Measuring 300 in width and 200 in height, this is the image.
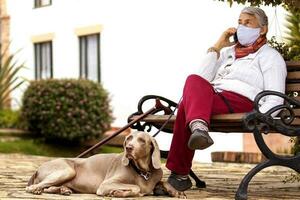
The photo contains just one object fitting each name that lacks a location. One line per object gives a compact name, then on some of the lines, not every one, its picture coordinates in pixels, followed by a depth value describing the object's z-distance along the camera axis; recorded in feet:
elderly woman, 22.44
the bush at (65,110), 55.31
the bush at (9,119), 59.55
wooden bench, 21.50
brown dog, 21.86
